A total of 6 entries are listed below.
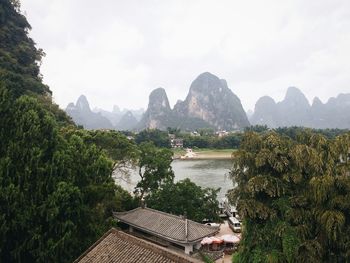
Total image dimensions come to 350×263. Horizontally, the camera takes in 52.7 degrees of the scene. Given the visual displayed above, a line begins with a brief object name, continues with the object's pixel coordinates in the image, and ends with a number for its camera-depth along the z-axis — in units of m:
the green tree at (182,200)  22.45
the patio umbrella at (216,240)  21.06
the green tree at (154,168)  23.45
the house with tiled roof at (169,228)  16.41
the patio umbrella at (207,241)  20.69
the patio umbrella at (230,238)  21.55
